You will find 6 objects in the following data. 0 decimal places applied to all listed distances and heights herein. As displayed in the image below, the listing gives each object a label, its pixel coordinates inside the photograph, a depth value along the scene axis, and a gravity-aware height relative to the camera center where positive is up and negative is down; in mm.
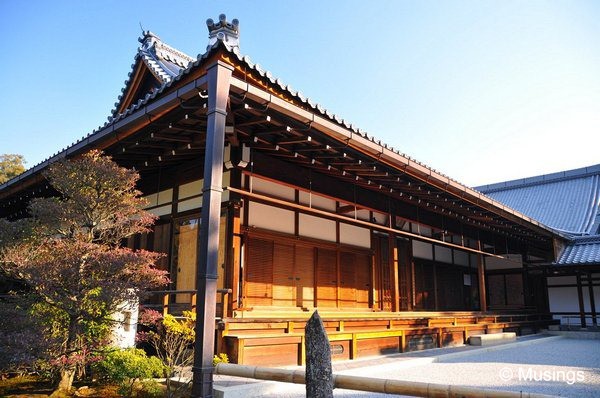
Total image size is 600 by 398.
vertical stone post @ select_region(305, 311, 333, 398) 3576 -521
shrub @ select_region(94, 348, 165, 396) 5781 -914
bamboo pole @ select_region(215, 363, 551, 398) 3672 -760
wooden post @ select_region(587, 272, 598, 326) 17125 -142
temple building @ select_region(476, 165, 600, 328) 17250 +3080
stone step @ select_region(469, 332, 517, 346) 11641 -1086
